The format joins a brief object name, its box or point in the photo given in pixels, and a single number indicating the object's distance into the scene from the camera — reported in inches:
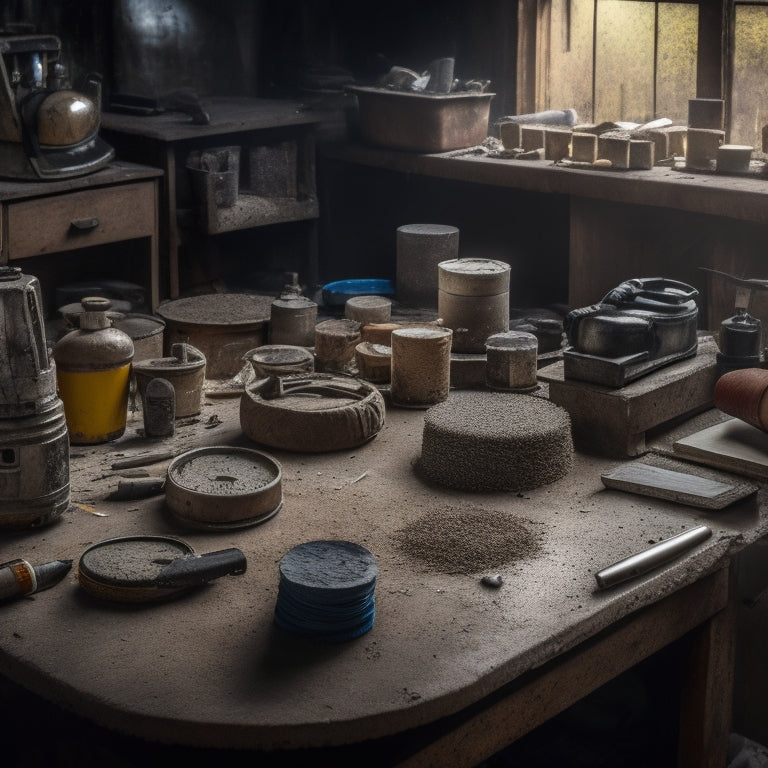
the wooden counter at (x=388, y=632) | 69.4
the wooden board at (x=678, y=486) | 96.1
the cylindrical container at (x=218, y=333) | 154.5
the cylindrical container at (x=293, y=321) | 135.8
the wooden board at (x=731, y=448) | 101.3
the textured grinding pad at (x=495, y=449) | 99.2
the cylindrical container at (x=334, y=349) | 125.4
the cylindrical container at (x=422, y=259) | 157.5
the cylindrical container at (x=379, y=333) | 128.3
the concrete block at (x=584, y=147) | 171.6
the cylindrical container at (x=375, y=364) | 122.0
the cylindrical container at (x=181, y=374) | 113.0
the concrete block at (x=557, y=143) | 175.6
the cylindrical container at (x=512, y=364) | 116.7
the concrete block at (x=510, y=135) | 185.5
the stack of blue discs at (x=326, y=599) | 75.2
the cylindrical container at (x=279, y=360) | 121.6
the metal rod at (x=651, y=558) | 82.0
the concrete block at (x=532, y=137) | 182.5
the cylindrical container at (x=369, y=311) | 135.5
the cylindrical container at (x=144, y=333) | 133.1
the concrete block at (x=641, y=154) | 164.9
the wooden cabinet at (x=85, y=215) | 166.9
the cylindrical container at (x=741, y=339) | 111.7
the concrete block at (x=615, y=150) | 166.1
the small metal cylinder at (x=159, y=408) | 109.3
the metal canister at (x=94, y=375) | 104.3
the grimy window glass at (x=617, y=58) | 177.0
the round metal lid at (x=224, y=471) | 93.1
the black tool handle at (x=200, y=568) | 79.9
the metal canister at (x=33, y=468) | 87.4
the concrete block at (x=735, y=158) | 155.6
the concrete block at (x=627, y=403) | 106.5
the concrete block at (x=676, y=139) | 169.6
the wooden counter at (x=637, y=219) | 153.6
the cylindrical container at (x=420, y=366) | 116.1
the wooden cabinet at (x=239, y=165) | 191.2
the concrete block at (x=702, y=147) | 161.2
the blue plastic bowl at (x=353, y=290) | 159.2
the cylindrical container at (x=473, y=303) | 129.0
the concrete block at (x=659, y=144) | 169.2
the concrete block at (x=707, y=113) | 166.4
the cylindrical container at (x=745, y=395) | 101.6
